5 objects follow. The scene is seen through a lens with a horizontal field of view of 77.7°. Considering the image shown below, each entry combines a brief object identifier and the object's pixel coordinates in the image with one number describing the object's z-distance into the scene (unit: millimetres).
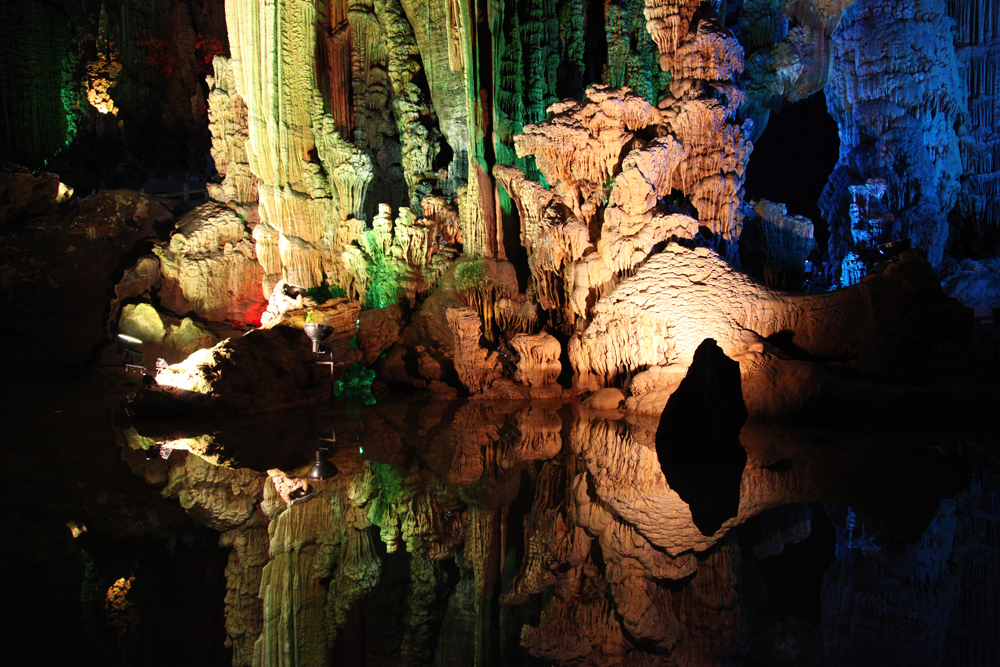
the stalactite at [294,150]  10125
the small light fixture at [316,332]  7531
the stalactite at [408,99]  10328
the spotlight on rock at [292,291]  9664
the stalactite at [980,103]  10633
